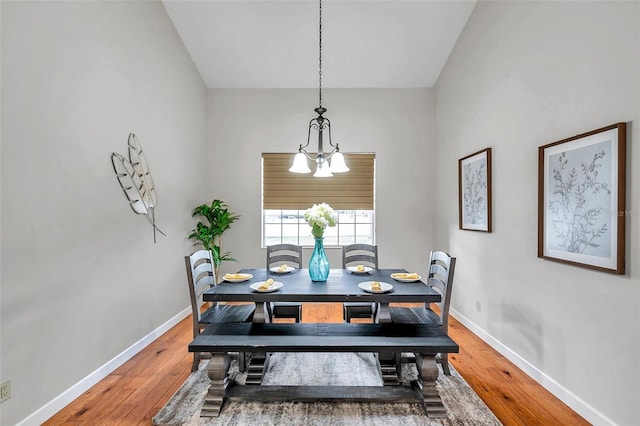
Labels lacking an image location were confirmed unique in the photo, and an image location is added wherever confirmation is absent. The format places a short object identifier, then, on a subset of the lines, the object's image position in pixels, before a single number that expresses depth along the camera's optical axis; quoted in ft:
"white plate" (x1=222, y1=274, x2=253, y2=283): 7.96
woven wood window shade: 14.17
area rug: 6.02
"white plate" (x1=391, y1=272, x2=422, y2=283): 8.02
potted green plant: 12.55
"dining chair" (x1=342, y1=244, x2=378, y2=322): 8.77
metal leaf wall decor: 8.46
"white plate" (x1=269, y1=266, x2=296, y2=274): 8.96
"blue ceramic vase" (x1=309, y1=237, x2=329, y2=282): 8.00
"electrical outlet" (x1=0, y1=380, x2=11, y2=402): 5.29
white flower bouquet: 7.85
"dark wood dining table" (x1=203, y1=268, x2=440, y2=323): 6.79
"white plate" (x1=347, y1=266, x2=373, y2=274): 8.85
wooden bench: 6.15
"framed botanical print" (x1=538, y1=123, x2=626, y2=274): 5.46
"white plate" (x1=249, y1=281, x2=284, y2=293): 6.96
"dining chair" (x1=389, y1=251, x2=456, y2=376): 7.63
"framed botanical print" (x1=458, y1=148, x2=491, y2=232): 9.66
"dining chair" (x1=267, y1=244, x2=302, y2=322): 8.90
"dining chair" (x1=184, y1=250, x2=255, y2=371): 7.70
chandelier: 7.99
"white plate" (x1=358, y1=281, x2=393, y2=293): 6.96
